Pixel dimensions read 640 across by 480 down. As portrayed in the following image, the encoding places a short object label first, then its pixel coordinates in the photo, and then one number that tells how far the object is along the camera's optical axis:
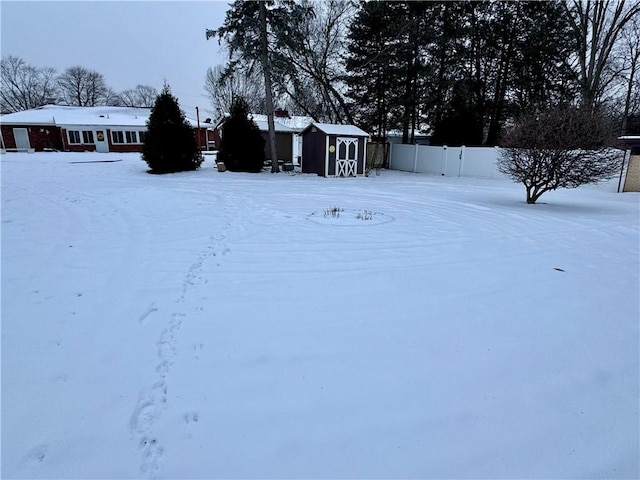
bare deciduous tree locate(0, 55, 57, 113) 42.84
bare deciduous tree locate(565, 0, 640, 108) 16.98
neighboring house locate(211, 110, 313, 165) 20.39
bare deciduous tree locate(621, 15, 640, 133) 20.27
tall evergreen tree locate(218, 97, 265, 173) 15.91
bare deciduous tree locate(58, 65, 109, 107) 45.53
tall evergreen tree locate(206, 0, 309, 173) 14.88
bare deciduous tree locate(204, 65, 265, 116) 28.66
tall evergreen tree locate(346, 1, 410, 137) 18.23
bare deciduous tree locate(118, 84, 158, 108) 52.66
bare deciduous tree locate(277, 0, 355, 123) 18.70
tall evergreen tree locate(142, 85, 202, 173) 14.37
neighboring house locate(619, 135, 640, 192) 11.30
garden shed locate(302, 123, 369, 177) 15.23
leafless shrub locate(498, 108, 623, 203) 7.70
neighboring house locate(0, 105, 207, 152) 25.30
